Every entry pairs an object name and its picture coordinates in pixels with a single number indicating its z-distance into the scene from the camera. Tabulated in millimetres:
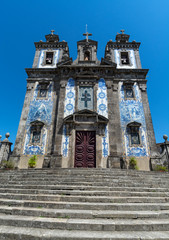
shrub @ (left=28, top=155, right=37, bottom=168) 10734
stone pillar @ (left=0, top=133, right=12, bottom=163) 11121
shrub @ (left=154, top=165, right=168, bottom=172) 10094
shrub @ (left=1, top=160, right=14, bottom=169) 10414
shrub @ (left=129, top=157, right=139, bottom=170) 10762
